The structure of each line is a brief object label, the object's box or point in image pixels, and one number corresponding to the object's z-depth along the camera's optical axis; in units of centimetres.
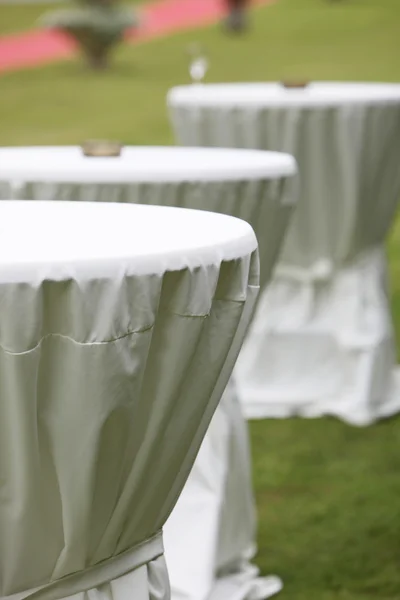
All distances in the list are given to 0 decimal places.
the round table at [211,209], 484
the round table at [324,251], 751
